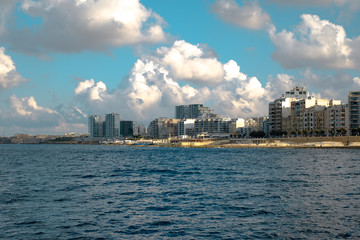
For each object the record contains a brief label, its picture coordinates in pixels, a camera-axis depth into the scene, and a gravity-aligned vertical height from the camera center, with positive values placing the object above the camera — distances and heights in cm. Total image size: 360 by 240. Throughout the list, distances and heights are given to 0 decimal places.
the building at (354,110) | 19100 +900
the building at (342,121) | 19500 +385
